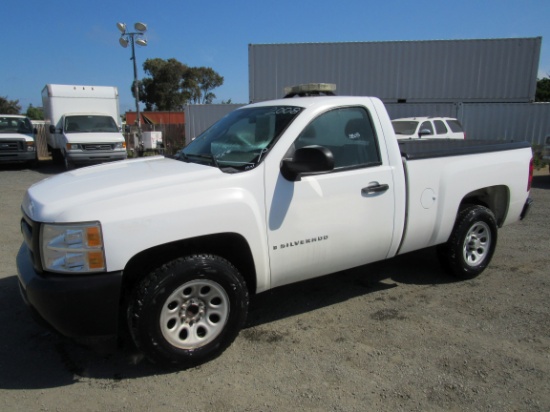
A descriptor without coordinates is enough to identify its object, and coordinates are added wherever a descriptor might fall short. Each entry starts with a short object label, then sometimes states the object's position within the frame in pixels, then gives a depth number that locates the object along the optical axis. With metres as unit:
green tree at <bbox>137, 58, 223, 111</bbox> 56.53
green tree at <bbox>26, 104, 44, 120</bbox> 62.41
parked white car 12.53
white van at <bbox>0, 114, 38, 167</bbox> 14.59
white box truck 13.70
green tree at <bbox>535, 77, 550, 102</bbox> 40.25
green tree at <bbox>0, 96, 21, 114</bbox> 50.78
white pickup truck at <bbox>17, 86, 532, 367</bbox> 2.52
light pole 16.31
